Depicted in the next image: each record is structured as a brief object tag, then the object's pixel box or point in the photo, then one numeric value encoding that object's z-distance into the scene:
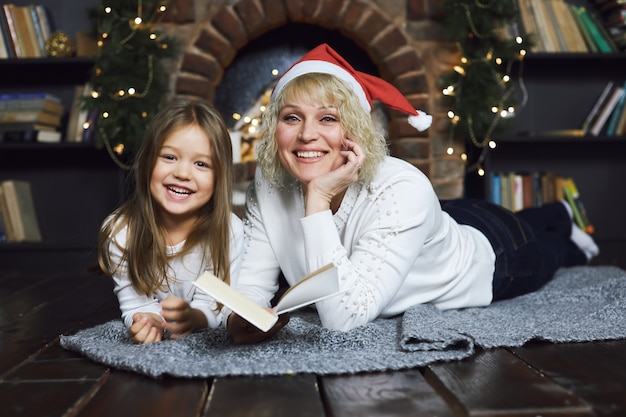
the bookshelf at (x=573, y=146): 3.71
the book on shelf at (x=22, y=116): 3.29
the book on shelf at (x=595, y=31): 3.46
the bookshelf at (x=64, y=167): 3.54
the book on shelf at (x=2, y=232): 3.32
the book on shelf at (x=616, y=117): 3.47
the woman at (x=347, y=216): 1.45
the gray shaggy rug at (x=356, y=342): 1.25
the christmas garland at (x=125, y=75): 3.04
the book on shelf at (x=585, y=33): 3.46
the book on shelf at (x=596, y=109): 3.50
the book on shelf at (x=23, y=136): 3.30
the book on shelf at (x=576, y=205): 3.44
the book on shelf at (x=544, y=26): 3.41
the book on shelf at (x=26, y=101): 3.30
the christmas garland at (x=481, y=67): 3.15
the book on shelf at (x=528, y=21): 3.40
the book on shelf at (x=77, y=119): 3.34
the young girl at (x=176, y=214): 1.60
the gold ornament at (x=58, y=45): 3.34
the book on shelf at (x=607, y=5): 3.40
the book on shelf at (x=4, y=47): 3.34
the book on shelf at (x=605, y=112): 3.47
